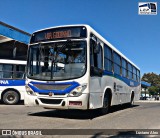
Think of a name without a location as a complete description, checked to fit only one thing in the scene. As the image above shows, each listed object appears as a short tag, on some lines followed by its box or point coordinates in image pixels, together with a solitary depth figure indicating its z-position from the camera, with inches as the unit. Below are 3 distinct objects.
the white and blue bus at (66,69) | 201.4
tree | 2547.7
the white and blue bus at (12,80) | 361.3
